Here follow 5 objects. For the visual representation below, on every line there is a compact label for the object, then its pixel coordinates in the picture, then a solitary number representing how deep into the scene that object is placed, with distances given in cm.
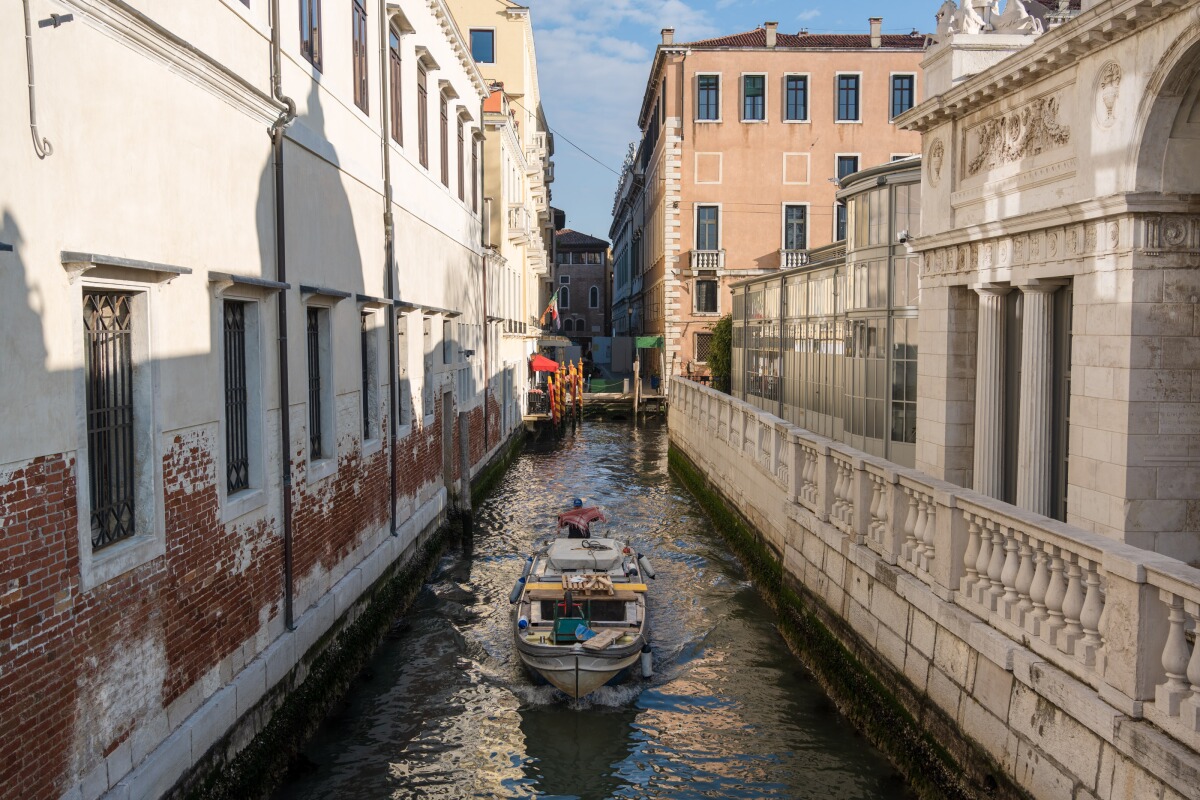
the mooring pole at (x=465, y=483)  1755
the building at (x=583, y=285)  8556
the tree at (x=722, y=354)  3328
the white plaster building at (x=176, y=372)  500
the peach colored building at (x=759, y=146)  3953
